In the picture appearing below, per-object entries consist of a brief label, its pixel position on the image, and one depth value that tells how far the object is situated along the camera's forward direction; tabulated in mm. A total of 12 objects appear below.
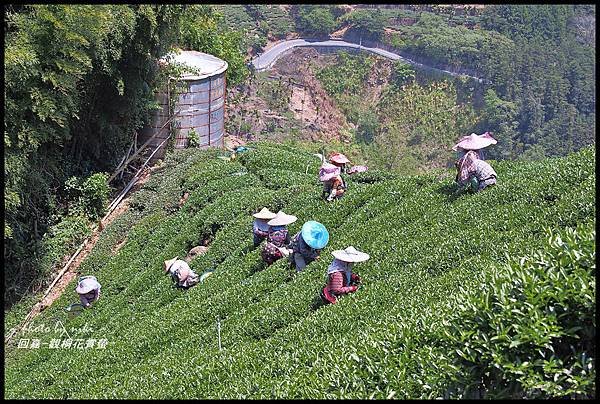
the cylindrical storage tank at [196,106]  28531
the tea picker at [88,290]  17562
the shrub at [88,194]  23797
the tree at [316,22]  112062
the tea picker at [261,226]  15648
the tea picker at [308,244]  12961
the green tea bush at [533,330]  5746
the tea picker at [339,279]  11112
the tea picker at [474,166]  12539
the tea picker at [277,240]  14602
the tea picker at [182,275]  16219
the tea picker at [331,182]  16203
